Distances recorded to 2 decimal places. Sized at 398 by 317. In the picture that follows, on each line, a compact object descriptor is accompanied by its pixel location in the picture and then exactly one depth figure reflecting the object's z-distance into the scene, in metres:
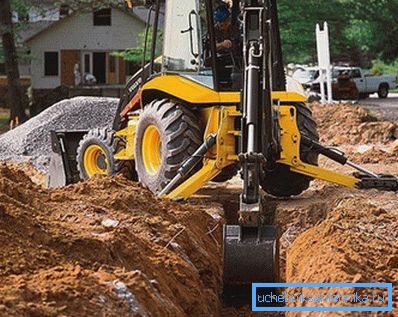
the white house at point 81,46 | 58.62
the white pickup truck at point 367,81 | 44.36
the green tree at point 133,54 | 42.52
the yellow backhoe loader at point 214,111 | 10.09
